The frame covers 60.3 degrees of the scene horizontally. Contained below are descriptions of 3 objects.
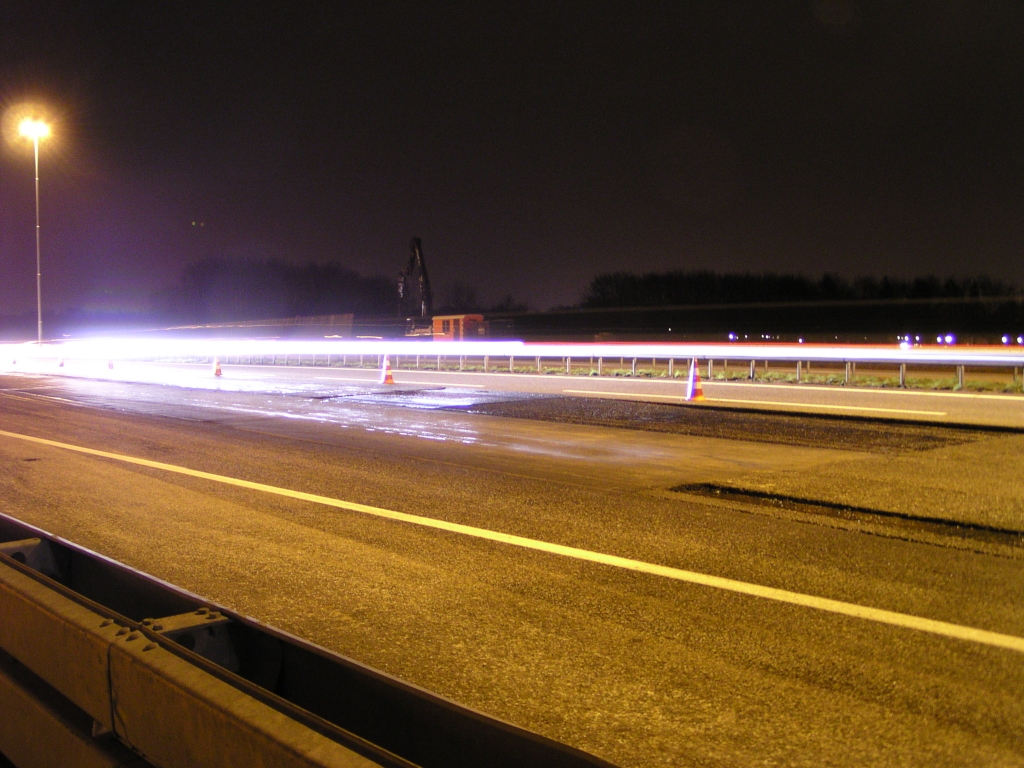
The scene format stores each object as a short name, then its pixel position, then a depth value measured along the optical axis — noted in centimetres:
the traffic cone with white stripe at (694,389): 1995
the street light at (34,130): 3850
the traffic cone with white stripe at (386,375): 2525
